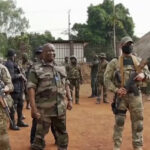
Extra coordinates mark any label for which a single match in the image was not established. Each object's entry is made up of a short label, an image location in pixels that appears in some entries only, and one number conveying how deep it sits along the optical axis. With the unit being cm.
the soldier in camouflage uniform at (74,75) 1421
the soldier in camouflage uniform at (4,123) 545
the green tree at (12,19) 4659
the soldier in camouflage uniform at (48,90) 579
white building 2522
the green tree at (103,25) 3850
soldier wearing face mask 634
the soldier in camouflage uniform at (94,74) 1620
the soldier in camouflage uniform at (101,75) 1455
